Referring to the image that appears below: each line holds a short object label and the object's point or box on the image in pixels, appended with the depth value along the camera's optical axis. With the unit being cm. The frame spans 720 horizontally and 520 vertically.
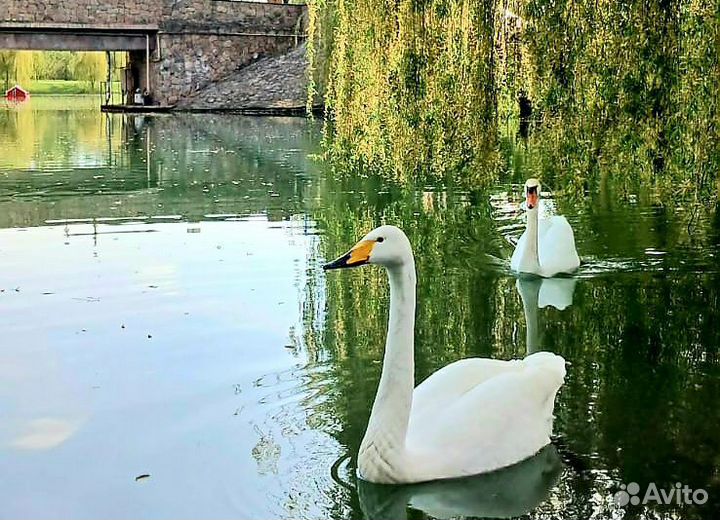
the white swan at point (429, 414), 508
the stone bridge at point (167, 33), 4134
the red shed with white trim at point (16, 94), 5591
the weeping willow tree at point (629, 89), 650
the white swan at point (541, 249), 968
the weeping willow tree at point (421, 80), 782
